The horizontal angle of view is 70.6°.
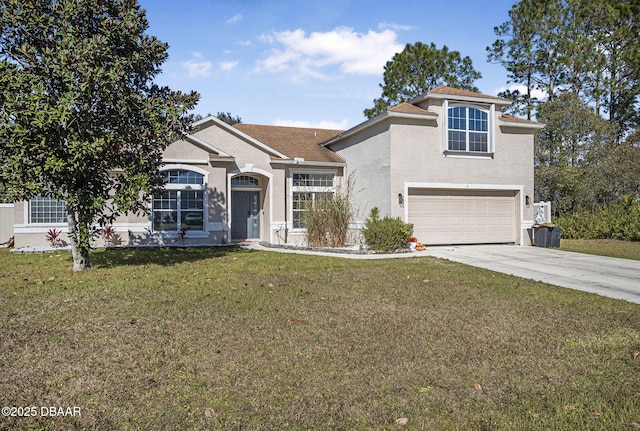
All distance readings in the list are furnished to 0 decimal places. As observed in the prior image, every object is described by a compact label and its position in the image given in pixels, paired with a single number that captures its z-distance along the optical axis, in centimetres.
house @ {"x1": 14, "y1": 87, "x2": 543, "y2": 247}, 1598
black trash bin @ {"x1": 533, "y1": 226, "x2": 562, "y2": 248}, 1644
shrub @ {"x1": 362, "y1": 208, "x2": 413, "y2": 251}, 1416
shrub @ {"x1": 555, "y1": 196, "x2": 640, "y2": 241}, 1823
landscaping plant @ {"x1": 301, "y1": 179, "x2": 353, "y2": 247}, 1536
